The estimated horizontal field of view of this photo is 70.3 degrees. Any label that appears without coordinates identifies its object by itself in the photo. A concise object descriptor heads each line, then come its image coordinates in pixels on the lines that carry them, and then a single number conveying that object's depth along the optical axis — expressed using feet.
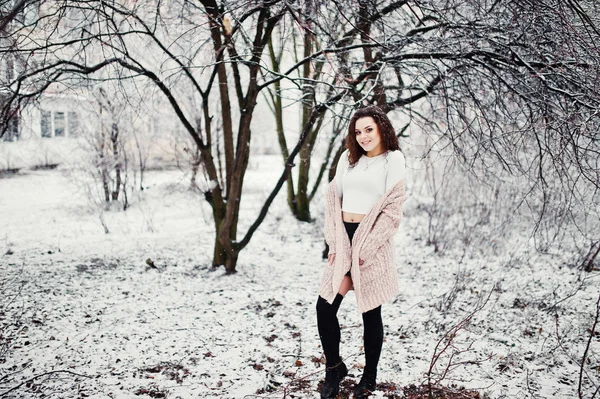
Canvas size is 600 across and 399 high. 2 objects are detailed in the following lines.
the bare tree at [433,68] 11.39
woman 8.70
